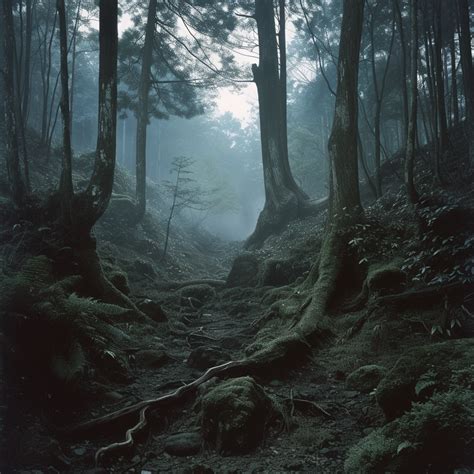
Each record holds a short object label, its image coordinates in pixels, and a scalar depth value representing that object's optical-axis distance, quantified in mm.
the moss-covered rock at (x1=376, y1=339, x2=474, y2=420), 2873
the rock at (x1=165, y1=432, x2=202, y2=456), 3273
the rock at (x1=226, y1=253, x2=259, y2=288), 11434
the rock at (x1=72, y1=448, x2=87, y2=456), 3125
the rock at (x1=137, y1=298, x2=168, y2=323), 7715
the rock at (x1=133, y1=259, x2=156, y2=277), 12310
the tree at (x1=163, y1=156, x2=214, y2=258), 16175
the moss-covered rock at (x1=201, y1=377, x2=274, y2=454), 3240
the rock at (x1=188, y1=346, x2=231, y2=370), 5320
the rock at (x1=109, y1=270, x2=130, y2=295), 7832
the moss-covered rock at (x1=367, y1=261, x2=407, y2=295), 5652
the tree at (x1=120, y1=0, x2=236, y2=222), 16594
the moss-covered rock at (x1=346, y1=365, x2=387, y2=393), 4211
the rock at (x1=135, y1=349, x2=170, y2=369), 5434
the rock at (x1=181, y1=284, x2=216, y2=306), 10710
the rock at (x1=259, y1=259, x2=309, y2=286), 9602
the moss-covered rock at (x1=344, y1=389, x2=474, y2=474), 2254
